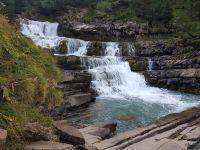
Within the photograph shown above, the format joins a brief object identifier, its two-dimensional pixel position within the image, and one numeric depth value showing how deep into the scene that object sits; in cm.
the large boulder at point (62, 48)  3566
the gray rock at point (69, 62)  3102
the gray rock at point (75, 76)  2620
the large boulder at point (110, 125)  1742
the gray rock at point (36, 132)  789
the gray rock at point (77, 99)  2314
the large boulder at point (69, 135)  950
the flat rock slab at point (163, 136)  1425
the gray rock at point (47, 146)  779
